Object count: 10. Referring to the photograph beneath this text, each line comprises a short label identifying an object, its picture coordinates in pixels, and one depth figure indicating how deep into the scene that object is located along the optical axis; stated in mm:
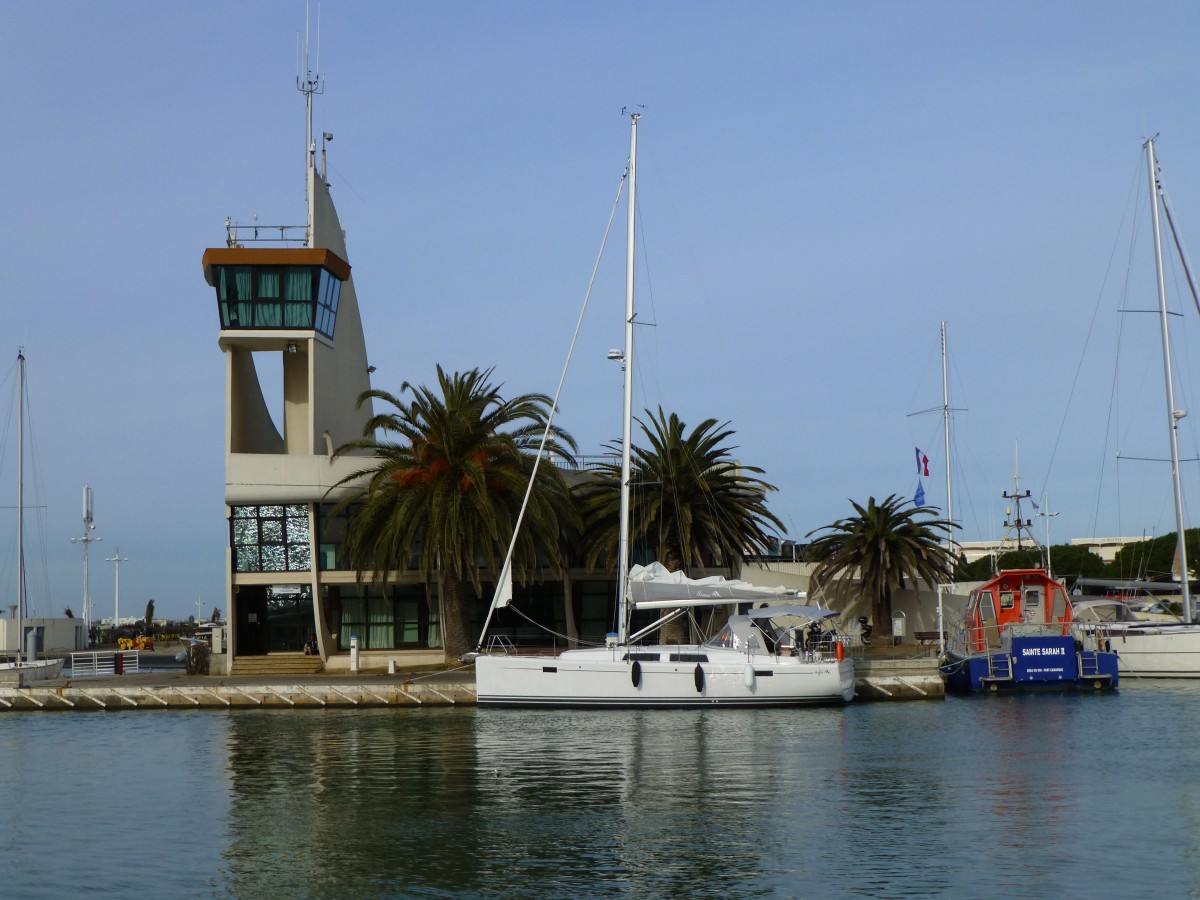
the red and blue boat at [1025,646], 40906
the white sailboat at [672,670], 36719
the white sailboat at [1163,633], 44844
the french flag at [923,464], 64250
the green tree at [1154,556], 97375
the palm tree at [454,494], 45594
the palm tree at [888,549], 54906
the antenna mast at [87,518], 107062
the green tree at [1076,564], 110688
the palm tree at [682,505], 49625
